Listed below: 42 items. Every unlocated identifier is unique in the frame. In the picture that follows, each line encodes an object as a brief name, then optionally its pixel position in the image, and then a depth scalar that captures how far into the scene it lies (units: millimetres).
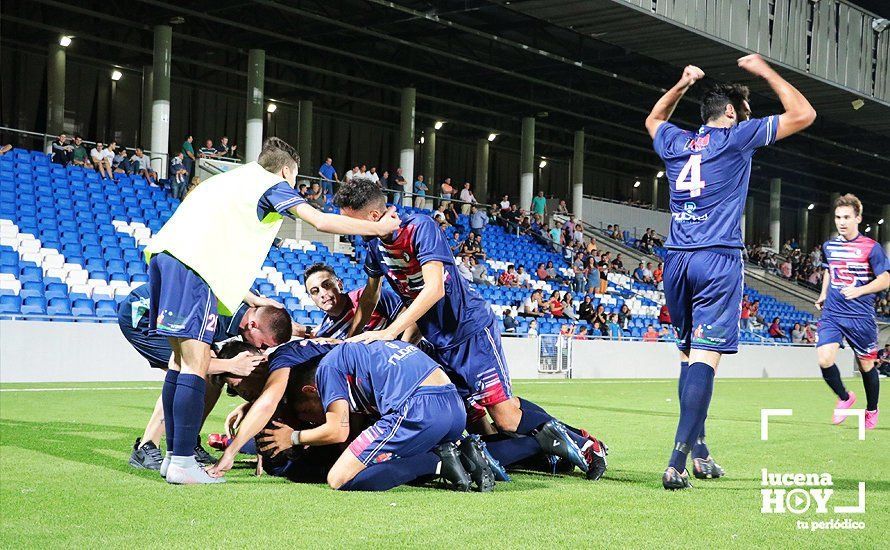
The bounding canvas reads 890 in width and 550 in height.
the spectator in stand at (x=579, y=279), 27672
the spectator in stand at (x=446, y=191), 29703
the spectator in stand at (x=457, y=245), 25141
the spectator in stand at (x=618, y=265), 31973
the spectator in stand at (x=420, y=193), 28959
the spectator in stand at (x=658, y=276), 31922
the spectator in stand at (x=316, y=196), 23531
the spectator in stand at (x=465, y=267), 23078
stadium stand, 15766
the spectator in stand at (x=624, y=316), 25241
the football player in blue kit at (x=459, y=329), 5617
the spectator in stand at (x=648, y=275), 32375
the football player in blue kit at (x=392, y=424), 5133
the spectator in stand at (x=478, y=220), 29062
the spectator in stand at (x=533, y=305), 23062
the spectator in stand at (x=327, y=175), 26156
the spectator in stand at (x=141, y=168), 22688
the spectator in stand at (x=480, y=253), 25700
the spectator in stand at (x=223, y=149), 24180
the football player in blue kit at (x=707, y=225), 5277
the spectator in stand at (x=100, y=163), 21594
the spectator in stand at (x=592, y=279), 28203
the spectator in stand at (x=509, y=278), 25172
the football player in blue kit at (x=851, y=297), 9797
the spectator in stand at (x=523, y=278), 25531
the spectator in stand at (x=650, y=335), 24592
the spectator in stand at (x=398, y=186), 28781
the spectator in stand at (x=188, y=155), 23934
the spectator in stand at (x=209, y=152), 24933
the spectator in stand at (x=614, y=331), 23592
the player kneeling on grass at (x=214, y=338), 5465
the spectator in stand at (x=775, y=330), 30422
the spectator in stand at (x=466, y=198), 30734
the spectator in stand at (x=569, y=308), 23828
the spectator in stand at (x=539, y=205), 34844
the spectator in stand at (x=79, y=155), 21453
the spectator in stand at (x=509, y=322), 20953
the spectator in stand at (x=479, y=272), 23983
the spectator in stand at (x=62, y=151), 21469
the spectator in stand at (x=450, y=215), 28539
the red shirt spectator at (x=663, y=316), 25484
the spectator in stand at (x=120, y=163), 22391
